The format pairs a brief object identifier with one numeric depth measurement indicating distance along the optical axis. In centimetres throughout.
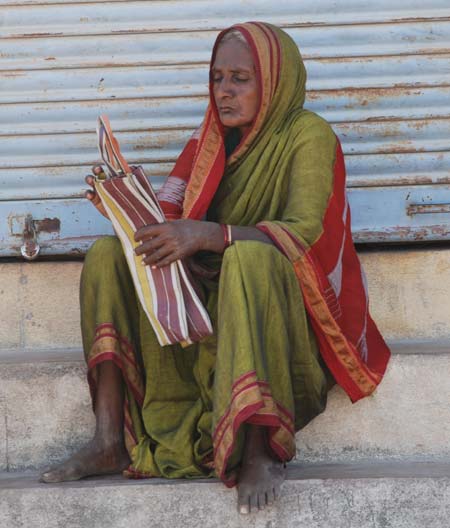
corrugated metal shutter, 1031
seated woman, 764
